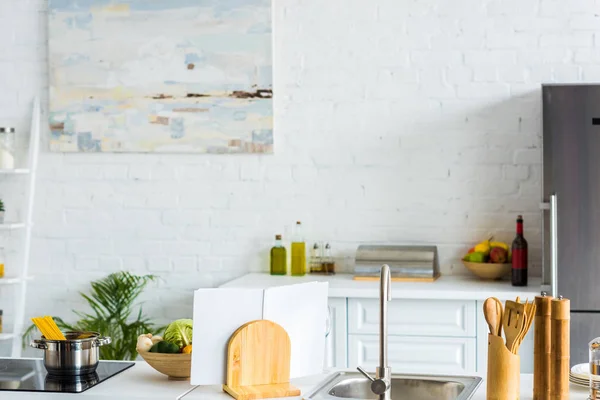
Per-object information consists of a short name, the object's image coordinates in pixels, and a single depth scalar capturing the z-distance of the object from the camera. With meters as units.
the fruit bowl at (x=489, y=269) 4.19
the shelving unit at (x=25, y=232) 4.59
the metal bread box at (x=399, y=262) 4.21
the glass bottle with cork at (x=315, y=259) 4.50
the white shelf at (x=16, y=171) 4.53
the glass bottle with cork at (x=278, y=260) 4.49
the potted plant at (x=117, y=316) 4.47
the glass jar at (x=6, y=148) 4.60
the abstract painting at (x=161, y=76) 4.57
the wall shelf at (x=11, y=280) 4.56
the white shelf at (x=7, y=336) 4.54
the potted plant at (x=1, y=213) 4.61
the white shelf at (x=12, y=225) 4.54
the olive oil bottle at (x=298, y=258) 4.45
